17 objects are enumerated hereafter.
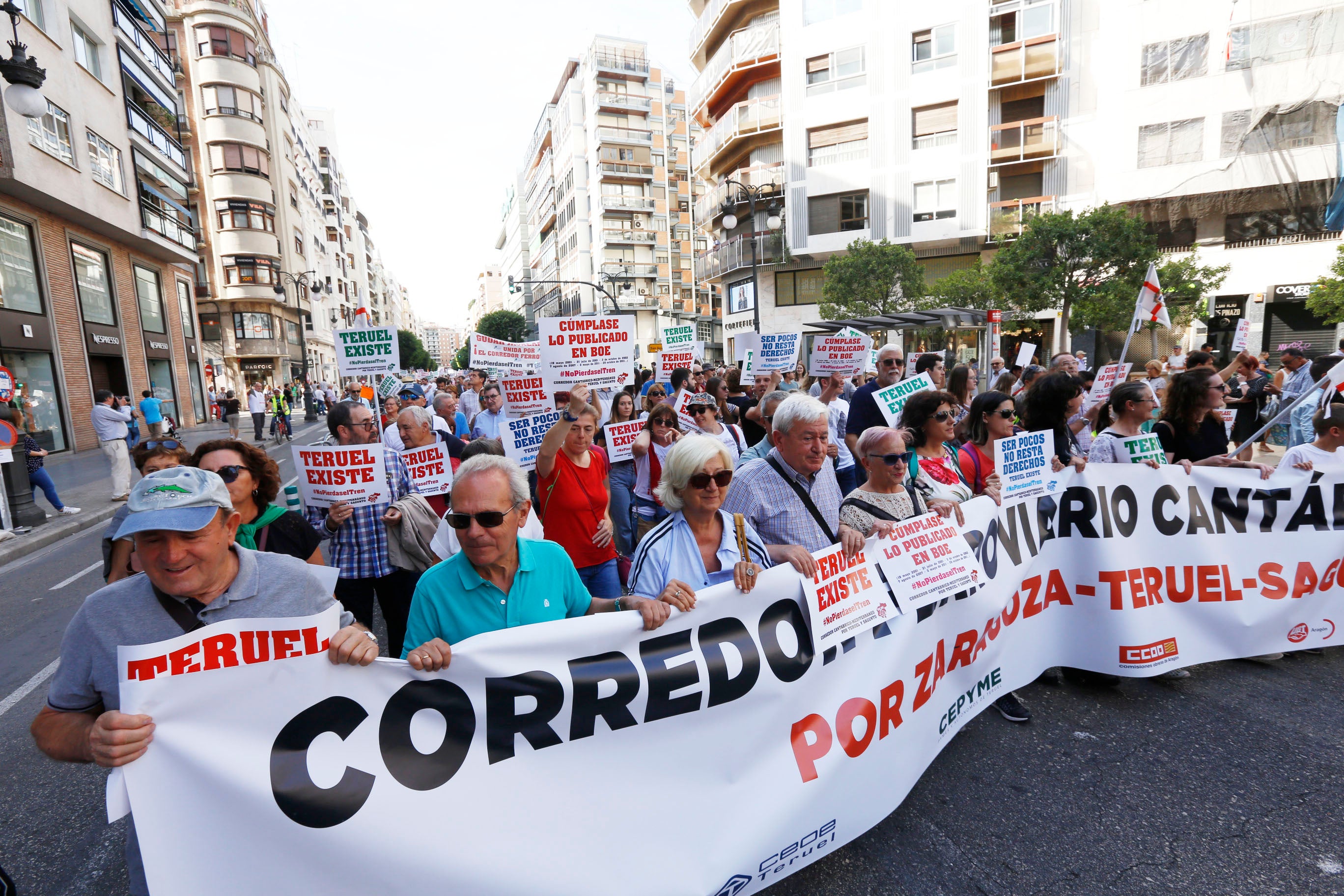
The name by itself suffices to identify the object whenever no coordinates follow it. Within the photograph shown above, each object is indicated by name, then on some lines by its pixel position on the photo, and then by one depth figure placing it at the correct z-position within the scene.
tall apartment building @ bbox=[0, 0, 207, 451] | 17.83
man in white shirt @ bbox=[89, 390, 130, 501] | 11.44
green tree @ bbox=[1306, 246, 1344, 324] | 21.31
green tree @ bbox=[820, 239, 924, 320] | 28.83
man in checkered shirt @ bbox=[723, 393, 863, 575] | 3.10
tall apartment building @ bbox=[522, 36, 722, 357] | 60.91
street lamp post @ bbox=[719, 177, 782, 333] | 17.53
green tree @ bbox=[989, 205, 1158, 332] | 24.06
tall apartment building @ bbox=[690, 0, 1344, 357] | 26.19
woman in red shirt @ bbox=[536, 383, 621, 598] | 3.94
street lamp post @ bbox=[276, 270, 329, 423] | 31.91
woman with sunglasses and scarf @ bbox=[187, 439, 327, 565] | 2.95
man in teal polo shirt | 2.23
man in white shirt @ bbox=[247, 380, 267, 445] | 21.55
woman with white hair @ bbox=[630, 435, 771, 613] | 2.64
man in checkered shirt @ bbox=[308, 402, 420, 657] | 3.66
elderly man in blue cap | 1.70
